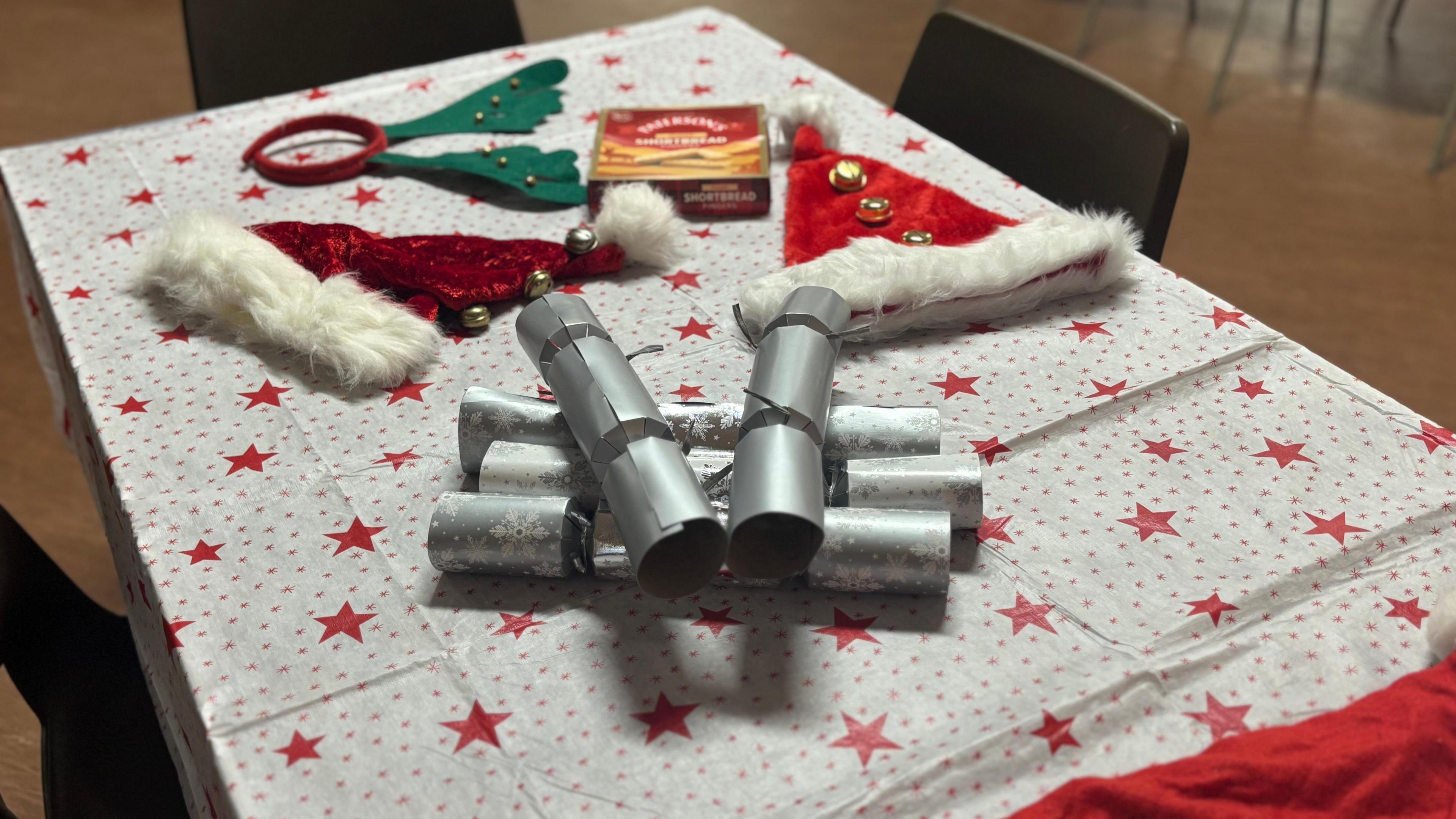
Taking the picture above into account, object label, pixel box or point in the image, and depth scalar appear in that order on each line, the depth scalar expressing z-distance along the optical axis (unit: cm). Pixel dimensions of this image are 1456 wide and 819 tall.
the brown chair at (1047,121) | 123
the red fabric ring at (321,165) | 128
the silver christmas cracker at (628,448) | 62
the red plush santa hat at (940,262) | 98
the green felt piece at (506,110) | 137
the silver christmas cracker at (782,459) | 63
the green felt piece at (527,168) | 123
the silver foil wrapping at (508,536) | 72
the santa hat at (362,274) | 97
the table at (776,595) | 63
